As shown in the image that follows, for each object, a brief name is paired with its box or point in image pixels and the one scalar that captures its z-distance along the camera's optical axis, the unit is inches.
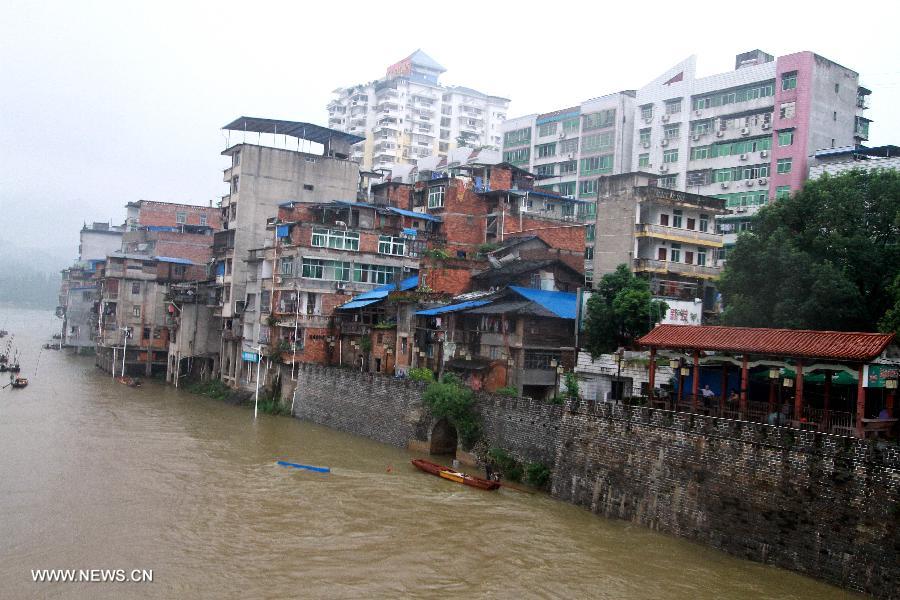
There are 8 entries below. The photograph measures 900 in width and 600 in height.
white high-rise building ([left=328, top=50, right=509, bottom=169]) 3870.6
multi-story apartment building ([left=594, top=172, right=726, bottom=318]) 1622.8
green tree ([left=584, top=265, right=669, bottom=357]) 1262.3
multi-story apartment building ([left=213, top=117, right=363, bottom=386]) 2006.6
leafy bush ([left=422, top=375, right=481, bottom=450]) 1209.4
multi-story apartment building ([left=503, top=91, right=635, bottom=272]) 2213.3
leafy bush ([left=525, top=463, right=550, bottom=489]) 1063.0
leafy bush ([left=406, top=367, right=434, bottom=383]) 1398.9
